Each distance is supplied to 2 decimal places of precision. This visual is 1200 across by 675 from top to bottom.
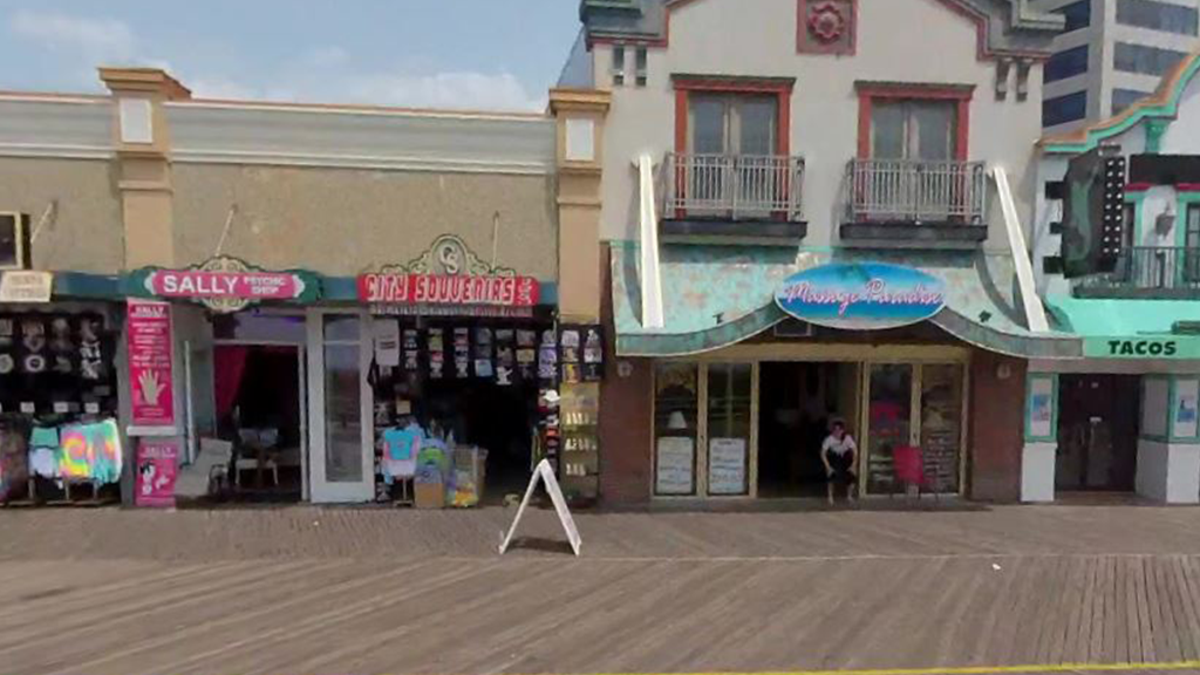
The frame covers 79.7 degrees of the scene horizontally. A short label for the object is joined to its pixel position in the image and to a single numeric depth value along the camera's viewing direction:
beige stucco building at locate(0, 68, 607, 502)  9.12
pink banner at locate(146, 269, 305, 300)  8.66
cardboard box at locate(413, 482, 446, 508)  9.75
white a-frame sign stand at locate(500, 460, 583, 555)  7.90
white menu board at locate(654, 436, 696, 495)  10.33
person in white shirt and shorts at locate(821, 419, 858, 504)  10.28
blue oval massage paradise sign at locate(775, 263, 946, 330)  8.77
